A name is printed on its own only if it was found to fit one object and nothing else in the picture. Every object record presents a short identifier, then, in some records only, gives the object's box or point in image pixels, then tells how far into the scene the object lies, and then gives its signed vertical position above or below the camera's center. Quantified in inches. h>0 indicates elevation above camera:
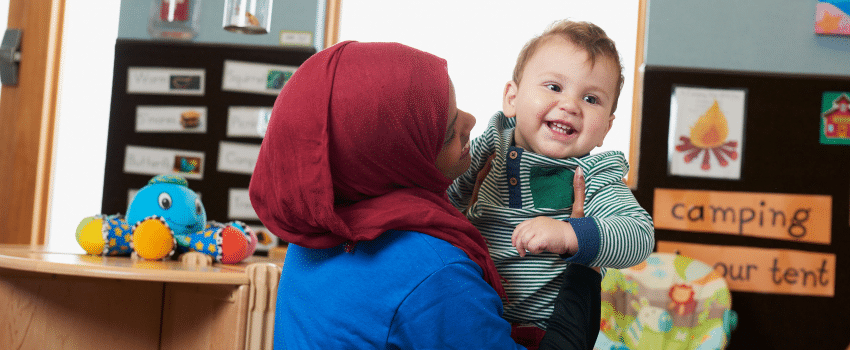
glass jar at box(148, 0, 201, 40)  130.4 +31.6
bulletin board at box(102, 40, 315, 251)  128.4 +11.6
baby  37.5 +2.2
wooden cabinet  61.8 -15.3
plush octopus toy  73.0 -7.2
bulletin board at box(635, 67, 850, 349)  116.7 +4.2
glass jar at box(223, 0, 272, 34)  91.8 +23.2
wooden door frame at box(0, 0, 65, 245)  128.2 +7.9
